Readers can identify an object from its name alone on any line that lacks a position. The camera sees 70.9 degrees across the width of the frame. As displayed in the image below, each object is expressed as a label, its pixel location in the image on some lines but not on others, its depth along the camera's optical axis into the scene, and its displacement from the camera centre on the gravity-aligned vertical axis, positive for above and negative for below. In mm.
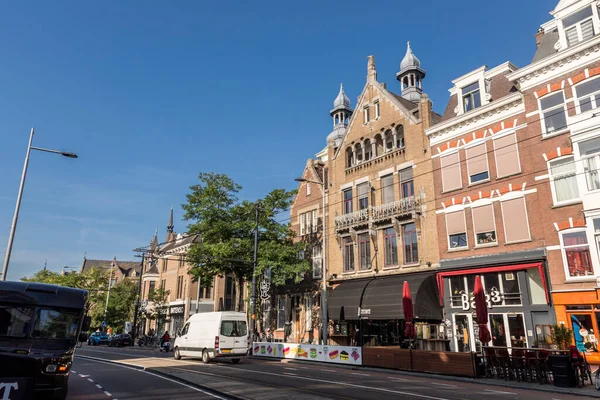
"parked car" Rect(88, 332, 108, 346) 48750 -1837
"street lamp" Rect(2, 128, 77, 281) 16109 +4427
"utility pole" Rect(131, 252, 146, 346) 43897 -281
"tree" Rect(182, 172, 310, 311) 30656 +6649
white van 22219 -655
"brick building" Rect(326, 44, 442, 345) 25672 +6875
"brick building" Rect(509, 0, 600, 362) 18734 +7938
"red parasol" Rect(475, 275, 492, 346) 17109 +555
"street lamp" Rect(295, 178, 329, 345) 26562 +1605
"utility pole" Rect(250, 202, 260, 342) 27447 +2318
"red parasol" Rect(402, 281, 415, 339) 19656 +508
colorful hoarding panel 21609 -1519
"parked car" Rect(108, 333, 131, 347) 43719 -1742
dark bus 7961 -304
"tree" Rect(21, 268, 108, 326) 62219 +5889
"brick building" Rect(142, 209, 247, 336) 51656 +3296
